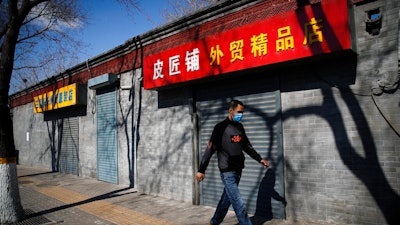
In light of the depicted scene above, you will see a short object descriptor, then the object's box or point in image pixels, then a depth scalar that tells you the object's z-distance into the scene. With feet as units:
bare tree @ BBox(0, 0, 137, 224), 21.75
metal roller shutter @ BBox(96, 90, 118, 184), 35.83
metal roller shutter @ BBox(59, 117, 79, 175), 44.62
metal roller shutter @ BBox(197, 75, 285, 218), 19.74
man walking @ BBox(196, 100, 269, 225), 15.39
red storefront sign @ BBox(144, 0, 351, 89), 16.07
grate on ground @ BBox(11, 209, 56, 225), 21.73
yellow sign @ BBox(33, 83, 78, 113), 41.70
